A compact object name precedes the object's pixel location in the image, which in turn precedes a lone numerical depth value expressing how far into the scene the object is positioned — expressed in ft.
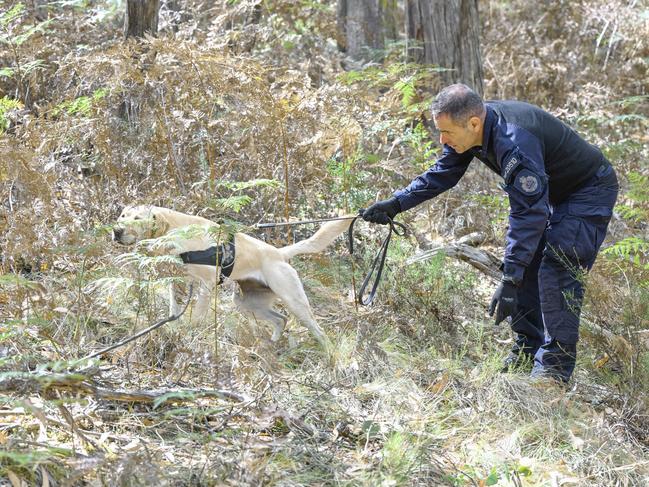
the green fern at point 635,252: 19.49
